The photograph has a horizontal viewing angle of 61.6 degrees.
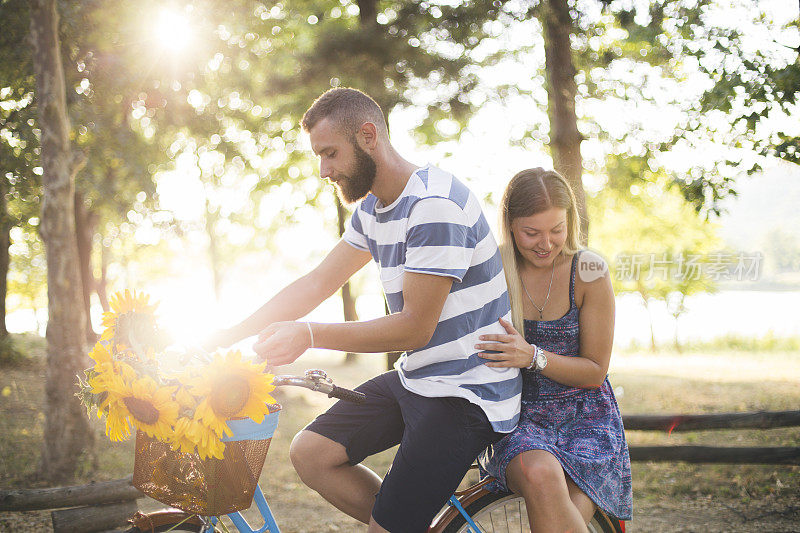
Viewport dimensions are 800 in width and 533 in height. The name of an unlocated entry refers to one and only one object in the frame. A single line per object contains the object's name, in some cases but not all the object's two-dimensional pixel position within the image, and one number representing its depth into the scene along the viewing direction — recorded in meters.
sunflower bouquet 1.93
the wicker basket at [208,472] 2.10
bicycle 2.34
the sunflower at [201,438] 1.93
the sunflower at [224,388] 1.92
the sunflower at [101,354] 2.07
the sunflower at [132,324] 2.20
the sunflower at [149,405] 1.96
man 2.29
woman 2.53
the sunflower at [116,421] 2.01
